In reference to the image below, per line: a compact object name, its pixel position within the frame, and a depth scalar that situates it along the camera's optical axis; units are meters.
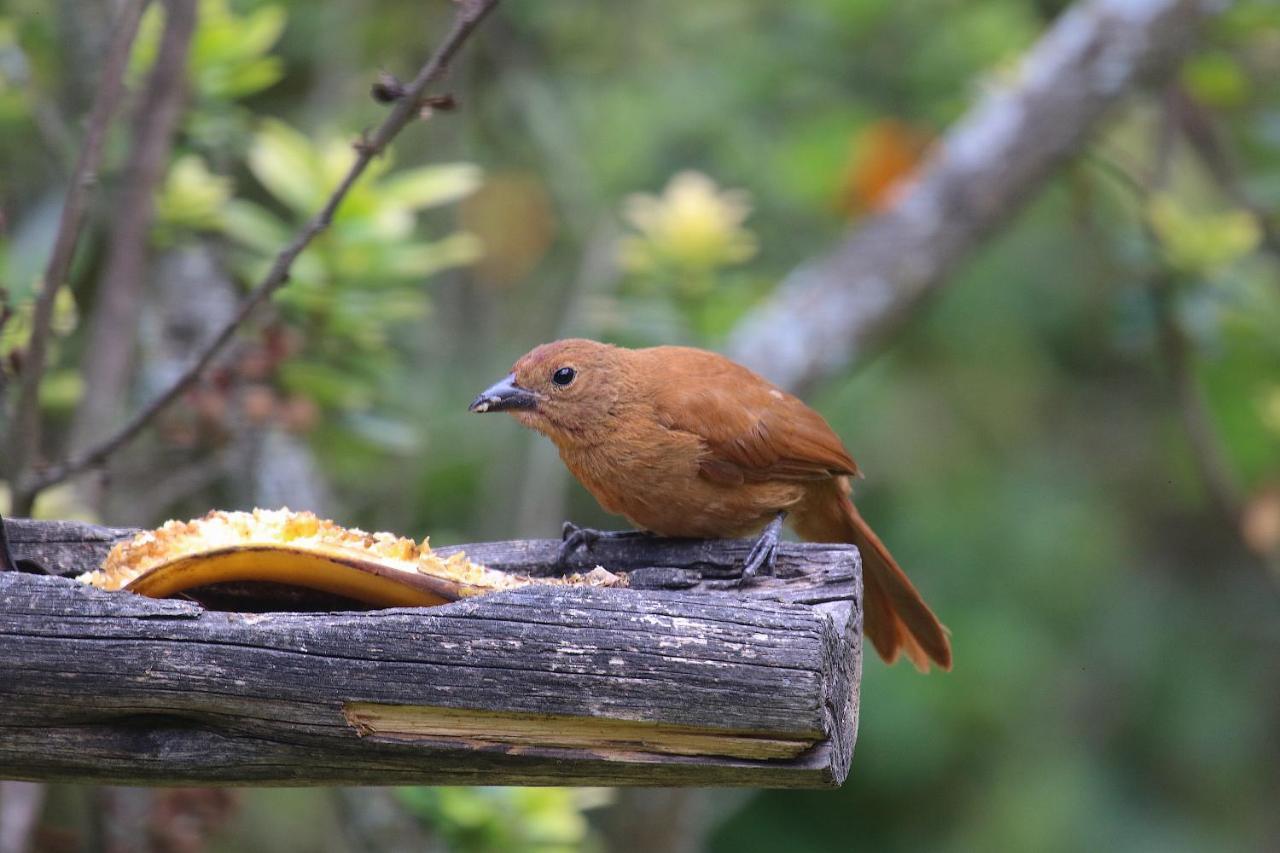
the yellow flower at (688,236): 10.16
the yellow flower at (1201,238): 10.91
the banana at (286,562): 4.93
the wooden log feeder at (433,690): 4.34
